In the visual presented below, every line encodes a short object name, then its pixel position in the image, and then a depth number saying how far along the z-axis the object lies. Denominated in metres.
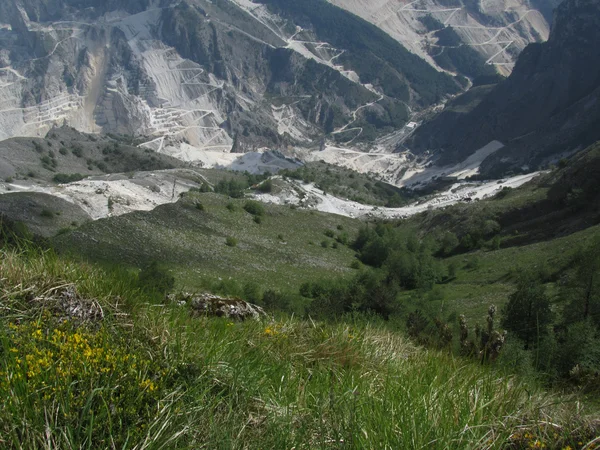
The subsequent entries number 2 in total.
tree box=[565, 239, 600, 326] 18.97
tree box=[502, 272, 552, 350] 17.22
